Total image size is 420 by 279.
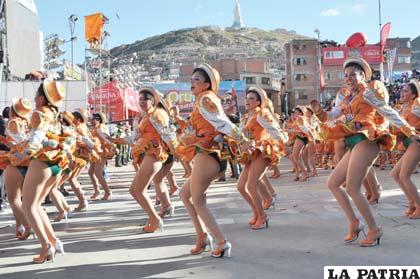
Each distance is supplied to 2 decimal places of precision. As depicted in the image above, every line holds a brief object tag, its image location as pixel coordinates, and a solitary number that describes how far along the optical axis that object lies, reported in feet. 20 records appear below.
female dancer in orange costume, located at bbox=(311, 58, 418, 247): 19.03
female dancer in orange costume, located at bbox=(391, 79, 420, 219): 24.08
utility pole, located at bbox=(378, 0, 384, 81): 74.15
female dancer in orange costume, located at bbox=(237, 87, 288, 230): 23.56
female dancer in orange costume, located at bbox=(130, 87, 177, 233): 23.21
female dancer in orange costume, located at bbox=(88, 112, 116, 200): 35.68
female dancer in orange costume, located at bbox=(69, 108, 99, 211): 30.83
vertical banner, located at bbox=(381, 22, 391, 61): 77.67
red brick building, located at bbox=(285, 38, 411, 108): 222.07
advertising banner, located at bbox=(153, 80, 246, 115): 161.94
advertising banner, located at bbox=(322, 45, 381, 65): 173.78
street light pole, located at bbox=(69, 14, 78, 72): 77.13
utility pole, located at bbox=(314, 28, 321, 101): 221.46
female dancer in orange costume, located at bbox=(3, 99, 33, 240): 21.65
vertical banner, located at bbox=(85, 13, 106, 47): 89.66
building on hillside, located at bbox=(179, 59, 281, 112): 254.27
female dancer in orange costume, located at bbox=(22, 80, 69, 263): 18.44
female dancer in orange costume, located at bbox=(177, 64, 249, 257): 18.34
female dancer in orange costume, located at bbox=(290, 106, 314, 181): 44.07
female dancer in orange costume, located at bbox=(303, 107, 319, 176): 46.62
